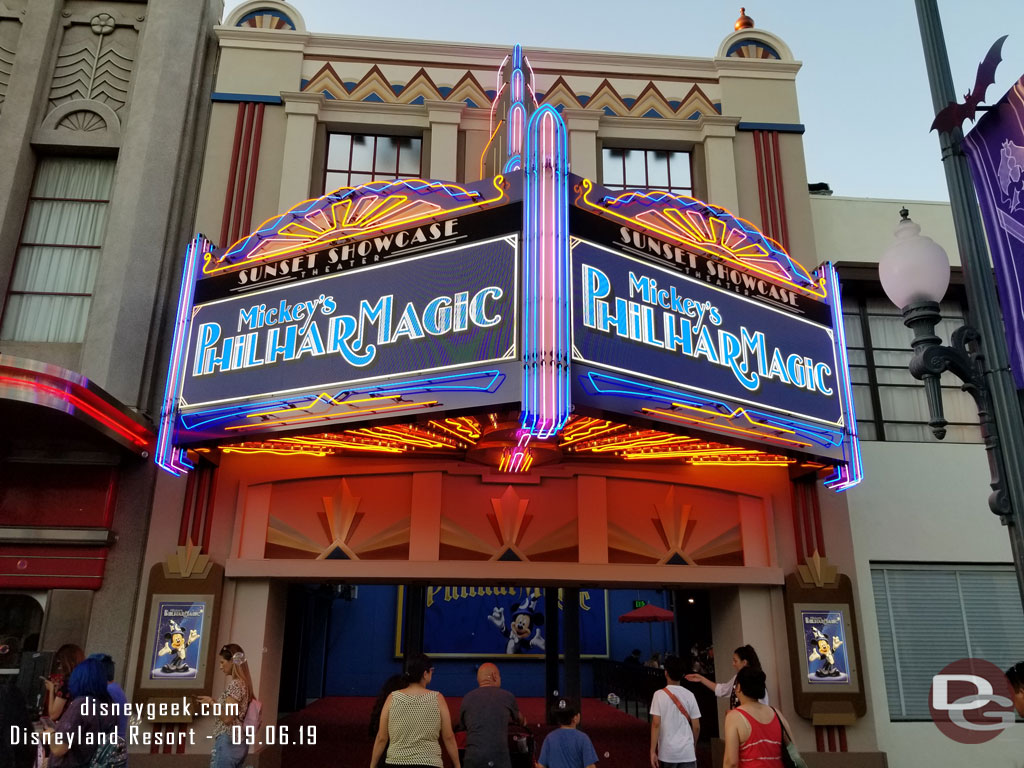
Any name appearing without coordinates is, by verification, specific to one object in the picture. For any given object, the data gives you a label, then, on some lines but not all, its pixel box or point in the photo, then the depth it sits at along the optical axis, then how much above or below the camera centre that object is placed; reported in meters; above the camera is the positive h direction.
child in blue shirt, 7.24 -0.54
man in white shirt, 8.19 -0.39
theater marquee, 8.43 +3.83
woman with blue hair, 6.10 -0.27
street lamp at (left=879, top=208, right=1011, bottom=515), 5.60 +2.34
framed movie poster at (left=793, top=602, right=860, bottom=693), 11.25 +0.50
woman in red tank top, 5.75 -0.30
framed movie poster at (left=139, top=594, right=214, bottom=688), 10.70 +0.49
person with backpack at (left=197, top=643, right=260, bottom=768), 7.52 -0.27
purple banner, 5.57 +3.24
